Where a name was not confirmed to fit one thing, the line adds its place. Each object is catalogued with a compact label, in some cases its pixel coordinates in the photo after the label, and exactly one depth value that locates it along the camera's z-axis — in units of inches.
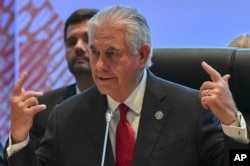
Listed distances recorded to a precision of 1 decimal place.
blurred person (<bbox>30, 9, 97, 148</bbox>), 204.3
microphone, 170.5
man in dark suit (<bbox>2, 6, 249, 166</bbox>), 171.4
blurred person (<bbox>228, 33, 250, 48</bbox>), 201.1
